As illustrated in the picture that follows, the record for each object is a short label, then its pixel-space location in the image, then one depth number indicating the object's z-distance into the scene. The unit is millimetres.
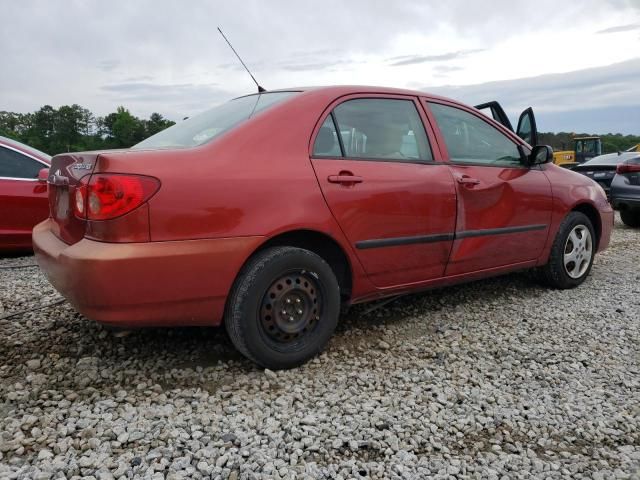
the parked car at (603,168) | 10836
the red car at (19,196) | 5543
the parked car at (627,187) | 8336
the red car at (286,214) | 2455
